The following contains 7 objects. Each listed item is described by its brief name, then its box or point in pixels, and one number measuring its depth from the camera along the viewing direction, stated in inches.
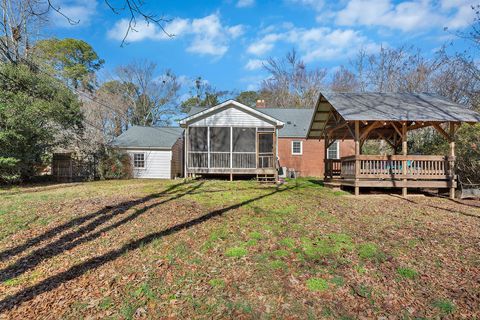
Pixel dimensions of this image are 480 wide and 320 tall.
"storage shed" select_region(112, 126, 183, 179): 809.5
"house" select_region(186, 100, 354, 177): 621.0
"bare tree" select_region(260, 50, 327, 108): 1418.6
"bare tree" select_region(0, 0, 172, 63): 625.0
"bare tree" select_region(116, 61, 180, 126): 1475.1
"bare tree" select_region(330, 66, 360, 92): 1353.8
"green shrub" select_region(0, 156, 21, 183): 524.1
